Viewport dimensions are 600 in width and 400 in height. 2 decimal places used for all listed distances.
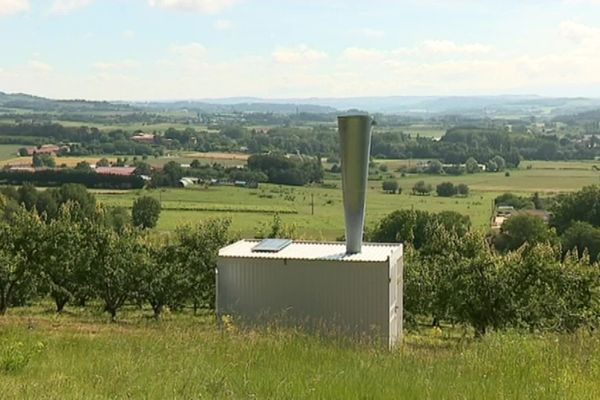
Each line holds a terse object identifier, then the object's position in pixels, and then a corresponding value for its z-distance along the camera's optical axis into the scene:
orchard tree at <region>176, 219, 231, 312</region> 22.28
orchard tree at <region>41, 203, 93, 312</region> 21.41
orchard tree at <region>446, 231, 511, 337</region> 18.98
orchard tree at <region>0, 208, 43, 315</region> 20.77
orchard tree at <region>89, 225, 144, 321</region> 21.94
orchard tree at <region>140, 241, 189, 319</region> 22.19
